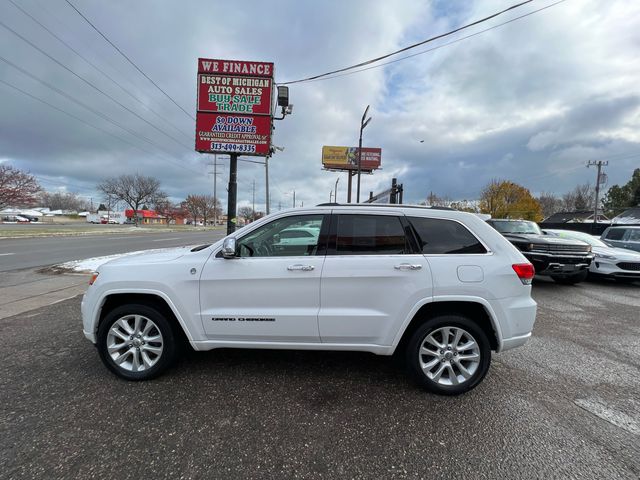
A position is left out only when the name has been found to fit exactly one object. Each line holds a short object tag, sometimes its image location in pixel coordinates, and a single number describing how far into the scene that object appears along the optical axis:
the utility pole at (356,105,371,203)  15.14
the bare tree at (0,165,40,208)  27.16
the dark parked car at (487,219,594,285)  7.54
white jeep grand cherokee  2.89
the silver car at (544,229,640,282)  8.08
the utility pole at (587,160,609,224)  42.72
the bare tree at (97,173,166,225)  56.41
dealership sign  10.21
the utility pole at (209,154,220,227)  51.09
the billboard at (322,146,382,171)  57.91
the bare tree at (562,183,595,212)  79.31
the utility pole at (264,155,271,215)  30.23
